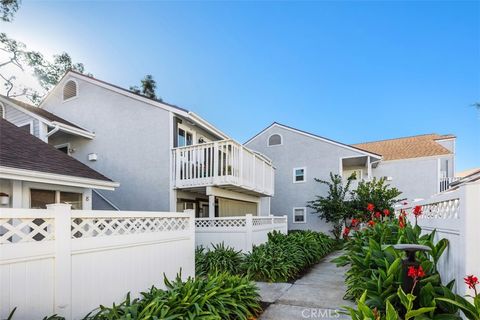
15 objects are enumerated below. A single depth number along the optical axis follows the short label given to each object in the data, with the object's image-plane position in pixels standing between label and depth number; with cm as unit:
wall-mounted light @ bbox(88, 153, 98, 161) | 1114
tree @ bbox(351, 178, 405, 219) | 1523
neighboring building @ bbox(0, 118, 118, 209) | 648
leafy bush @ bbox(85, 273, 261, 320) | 352
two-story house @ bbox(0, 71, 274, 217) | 988
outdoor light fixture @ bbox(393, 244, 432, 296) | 315
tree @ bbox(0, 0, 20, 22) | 1284
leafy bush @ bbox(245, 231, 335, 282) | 718
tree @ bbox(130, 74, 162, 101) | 2173
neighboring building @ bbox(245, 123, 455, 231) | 1744
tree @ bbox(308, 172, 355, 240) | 1581
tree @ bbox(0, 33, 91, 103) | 1544
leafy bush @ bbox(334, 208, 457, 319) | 312
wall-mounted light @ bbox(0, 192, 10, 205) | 635
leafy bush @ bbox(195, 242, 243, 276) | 761
